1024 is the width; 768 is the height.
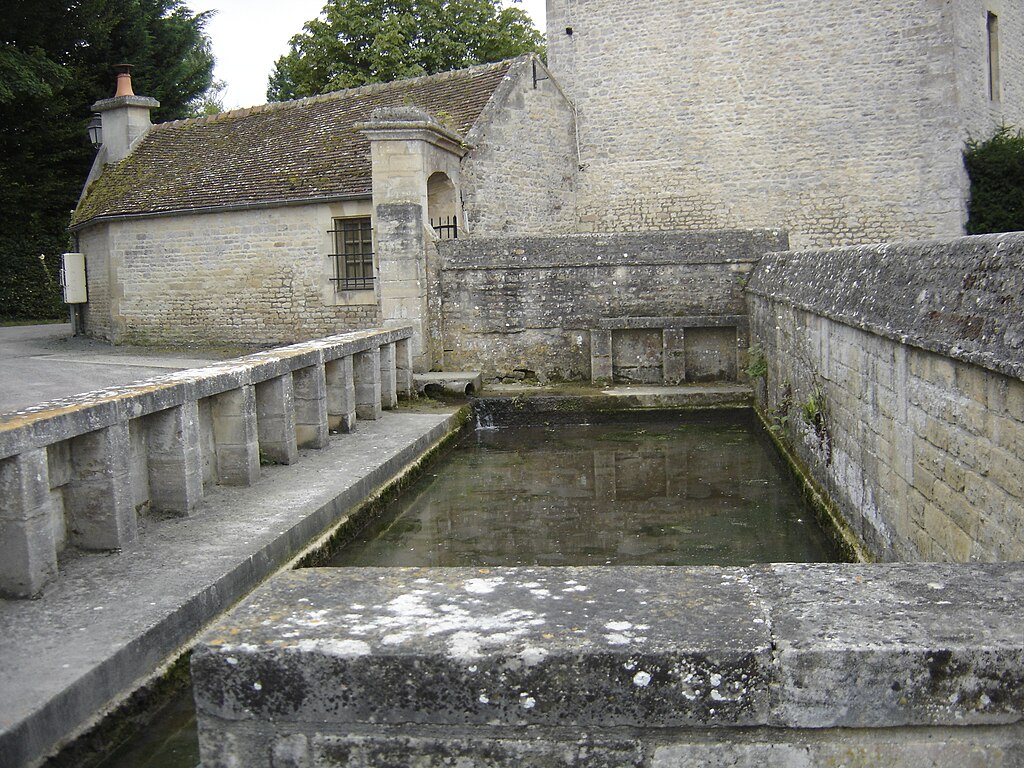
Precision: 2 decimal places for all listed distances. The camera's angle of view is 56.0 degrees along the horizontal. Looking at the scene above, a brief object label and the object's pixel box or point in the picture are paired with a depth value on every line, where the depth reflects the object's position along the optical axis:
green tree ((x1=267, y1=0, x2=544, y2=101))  28.89
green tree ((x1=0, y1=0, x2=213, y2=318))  25.78
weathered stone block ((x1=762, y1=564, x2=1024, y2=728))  1.95
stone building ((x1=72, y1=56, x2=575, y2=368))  16.84
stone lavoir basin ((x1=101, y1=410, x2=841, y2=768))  6.19
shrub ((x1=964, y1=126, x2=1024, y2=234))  19.77
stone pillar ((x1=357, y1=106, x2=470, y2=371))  12.84
